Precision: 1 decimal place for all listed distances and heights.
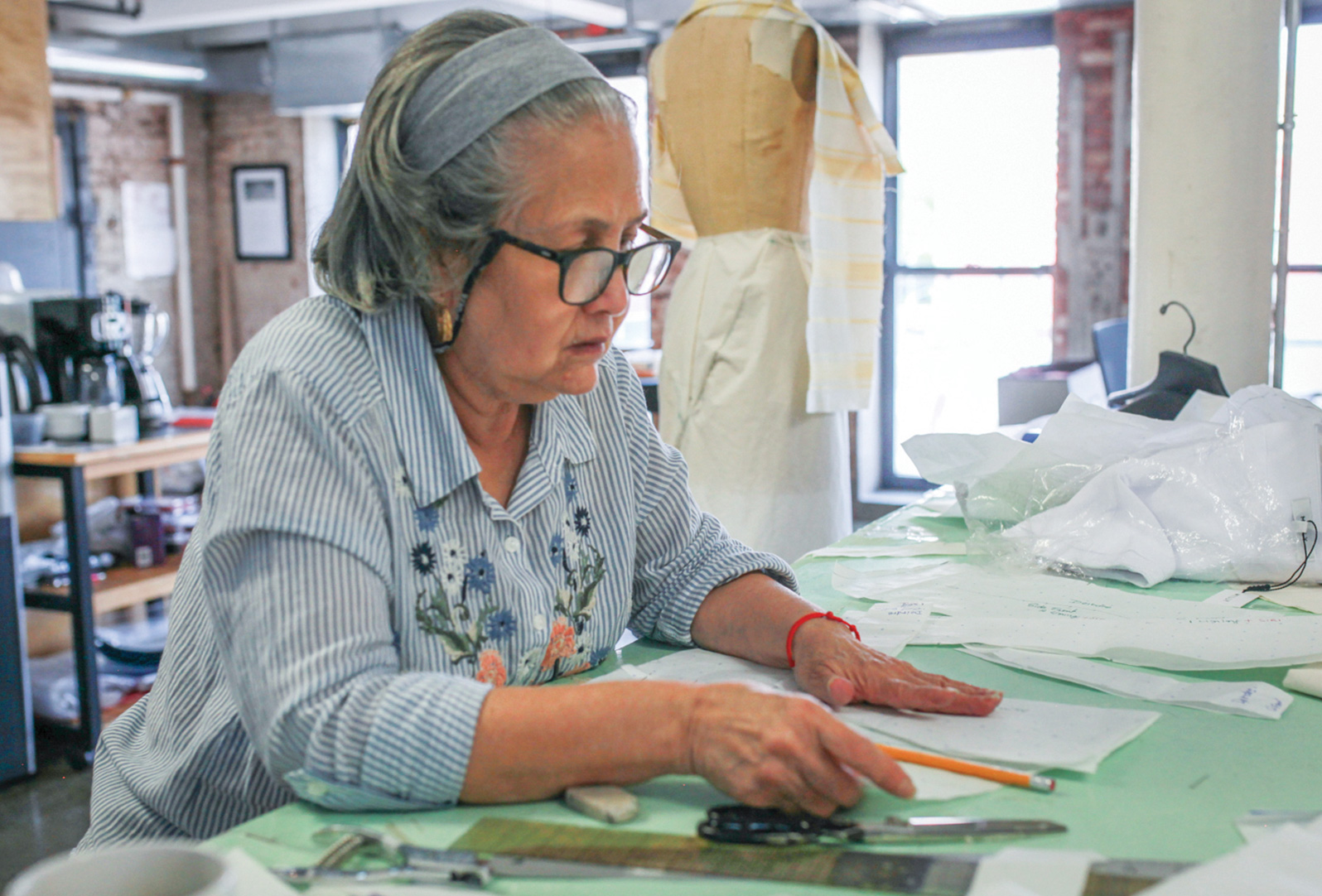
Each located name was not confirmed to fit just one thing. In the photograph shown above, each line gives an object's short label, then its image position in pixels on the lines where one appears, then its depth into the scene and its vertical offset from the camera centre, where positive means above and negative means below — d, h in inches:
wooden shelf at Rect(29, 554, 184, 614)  135.8 -31.0
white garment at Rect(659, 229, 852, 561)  105.9 -7.1
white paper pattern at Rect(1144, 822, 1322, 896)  29.3 -14.0
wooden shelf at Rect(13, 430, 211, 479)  127.7 -15.0
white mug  24.6 -11.4
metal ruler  30.0 -14.2
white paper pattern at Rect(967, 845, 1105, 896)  29.4 -14.0
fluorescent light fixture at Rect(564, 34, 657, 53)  236.5 +53.9
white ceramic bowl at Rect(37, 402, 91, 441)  134.3 -11.6
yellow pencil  36.0 -14.0
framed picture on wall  297.7 +25.3
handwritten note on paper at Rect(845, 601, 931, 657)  51.7 -14.2
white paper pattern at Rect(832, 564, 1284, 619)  56.4 -14.1
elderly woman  35.2 -7.7
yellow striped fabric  101.3 +7.5
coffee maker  144.6 -2.1
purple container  146.6 -26.7
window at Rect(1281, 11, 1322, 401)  213.6 +12.9
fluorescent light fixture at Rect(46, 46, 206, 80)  239.1 +51.1
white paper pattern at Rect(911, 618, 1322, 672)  48.4 -14.0
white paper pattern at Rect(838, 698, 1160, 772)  38.1 -14.1
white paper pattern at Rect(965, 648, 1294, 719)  43.5 -14.3
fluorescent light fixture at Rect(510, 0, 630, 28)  215.2 +55.0
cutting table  32.3 -14.3
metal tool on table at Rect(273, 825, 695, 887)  30.5 -14.1
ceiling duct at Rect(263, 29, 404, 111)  249.0 +52.1
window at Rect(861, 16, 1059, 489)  234.2 +17.1
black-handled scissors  32.4 -14.0
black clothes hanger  85.4 -5.8
